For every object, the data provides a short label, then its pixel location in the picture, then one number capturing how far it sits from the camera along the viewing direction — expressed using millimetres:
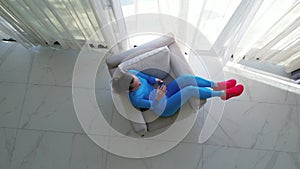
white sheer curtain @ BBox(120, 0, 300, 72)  1348
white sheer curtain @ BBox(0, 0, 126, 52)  1471
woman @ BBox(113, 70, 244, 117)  1622
